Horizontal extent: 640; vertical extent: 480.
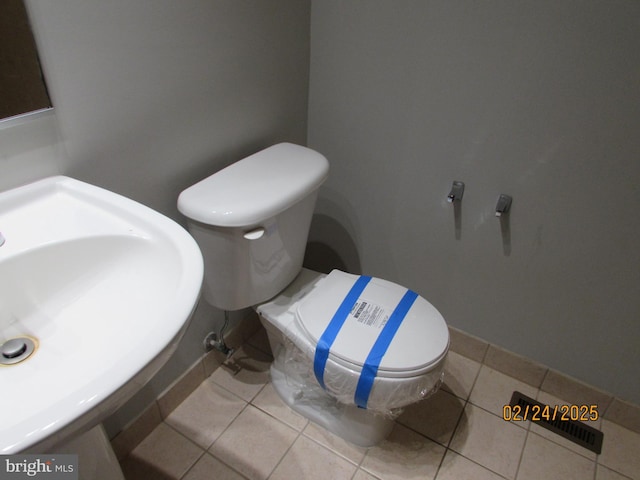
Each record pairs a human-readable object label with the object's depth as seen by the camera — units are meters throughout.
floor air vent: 1.33
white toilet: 1.01
